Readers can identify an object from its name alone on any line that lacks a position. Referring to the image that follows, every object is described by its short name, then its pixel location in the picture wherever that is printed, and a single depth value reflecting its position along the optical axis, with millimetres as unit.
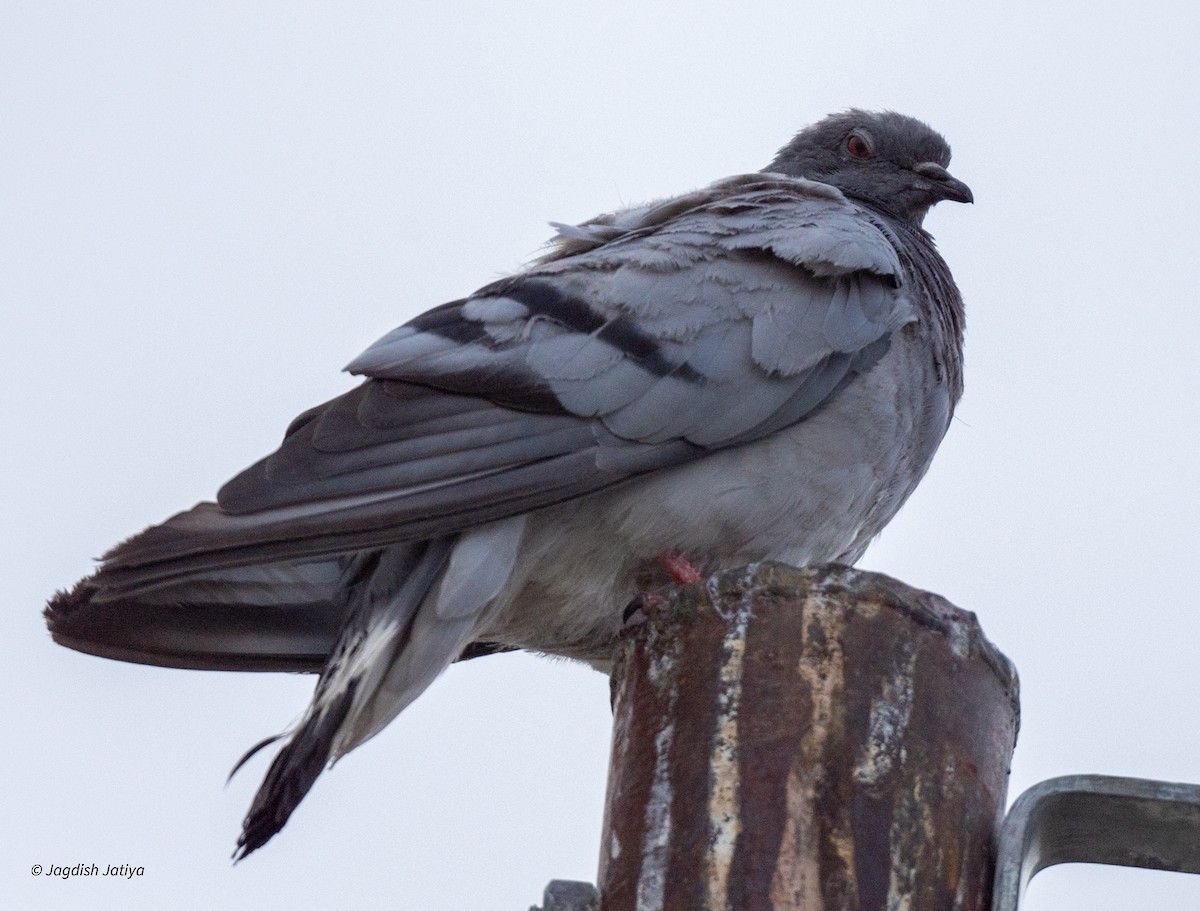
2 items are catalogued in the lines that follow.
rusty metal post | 7098
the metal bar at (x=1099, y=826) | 7238
